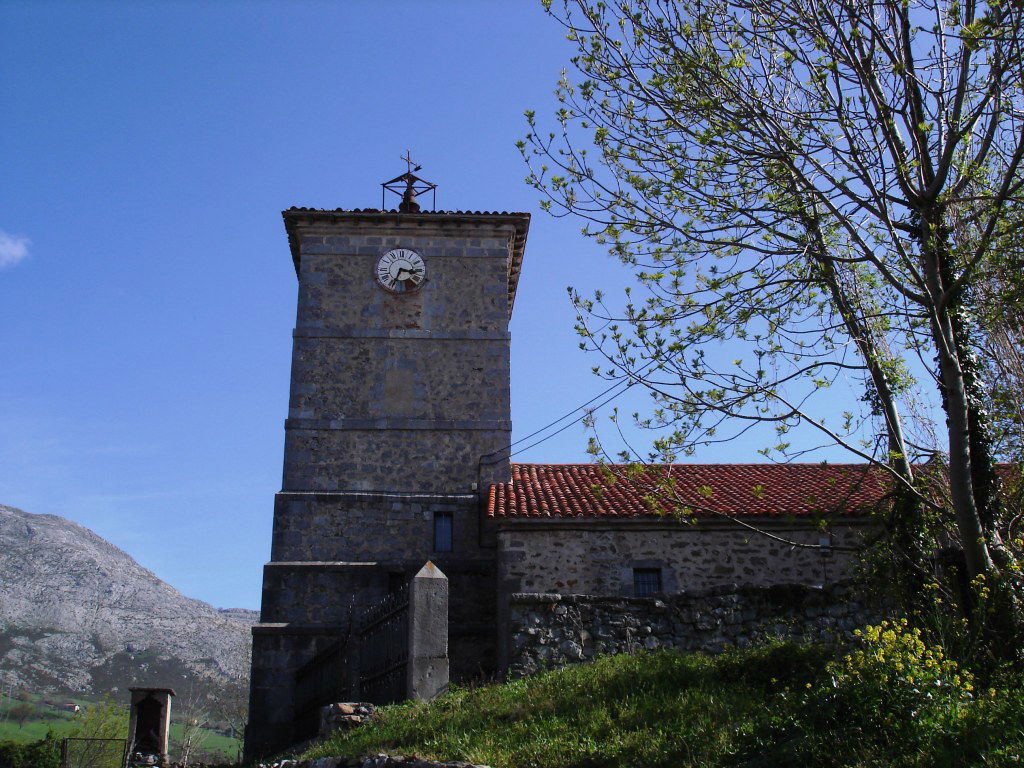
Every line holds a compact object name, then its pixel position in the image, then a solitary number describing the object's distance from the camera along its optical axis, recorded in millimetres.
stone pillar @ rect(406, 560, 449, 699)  10586
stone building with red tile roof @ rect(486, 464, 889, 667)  16625
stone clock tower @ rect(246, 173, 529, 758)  17484
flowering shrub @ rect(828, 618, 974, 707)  7055
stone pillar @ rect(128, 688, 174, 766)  17672
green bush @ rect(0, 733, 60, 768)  23161
